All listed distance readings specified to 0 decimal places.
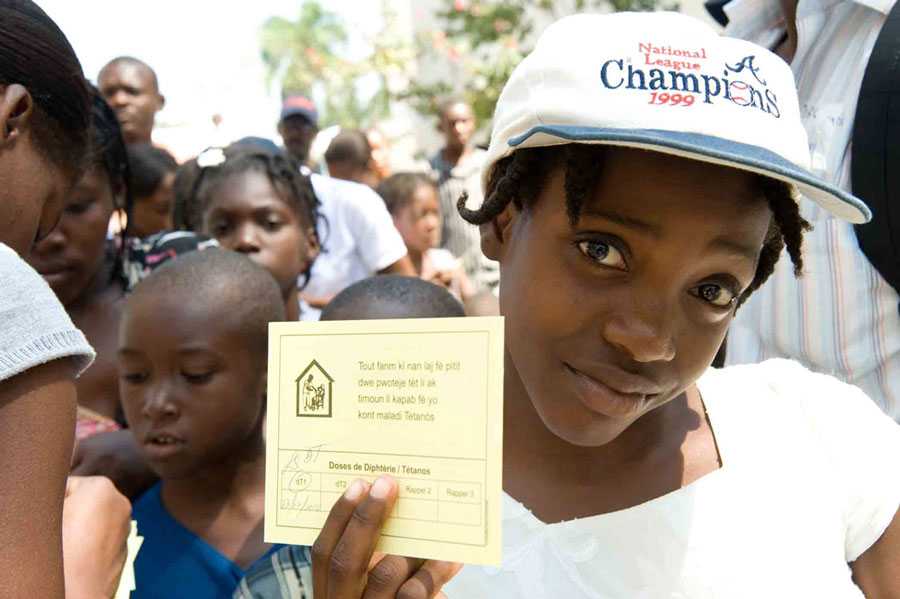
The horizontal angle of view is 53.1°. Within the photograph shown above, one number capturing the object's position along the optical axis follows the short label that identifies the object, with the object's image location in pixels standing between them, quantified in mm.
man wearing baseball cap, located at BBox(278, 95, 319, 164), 6694
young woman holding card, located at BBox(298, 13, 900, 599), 1161
